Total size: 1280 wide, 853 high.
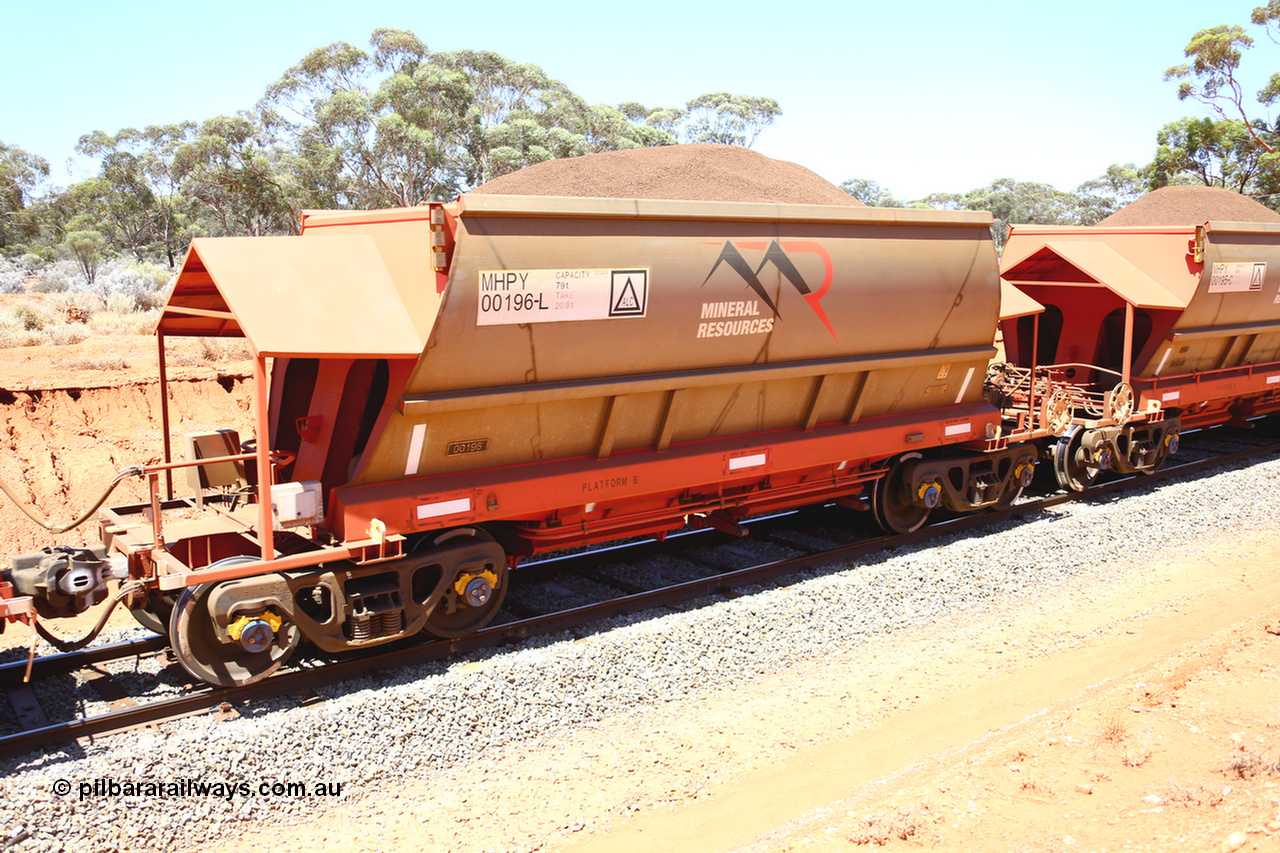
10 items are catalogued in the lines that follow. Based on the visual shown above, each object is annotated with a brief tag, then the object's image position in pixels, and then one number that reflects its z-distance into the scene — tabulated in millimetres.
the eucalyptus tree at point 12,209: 42188
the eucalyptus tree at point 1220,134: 35062
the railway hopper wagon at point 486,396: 6297
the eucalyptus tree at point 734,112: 51438
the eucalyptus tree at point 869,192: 66125
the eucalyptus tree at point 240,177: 31812
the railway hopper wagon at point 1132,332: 12117
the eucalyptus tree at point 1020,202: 58781
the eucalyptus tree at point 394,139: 33656
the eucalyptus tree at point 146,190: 45938
